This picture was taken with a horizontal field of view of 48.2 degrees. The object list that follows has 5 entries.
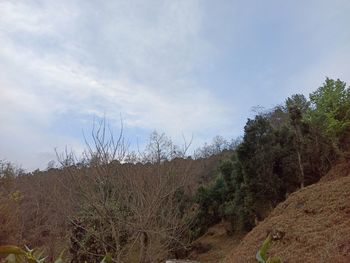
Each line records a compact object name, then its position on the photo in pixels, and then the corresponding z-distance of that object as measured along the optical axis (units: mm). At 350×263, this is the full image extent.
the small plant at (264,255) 755
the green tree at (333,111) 14625
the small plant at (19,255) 709
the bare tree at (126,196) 8969
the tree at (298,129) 15195
